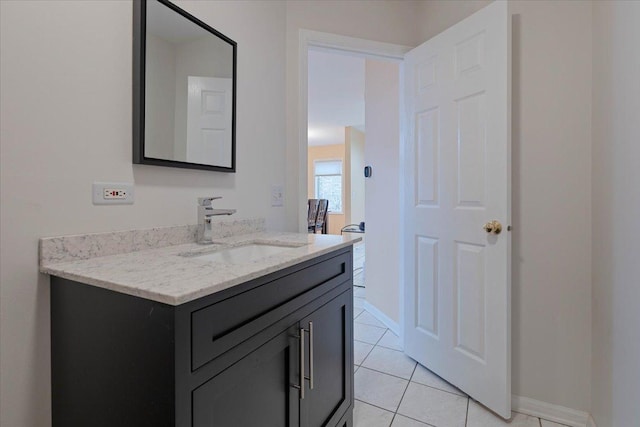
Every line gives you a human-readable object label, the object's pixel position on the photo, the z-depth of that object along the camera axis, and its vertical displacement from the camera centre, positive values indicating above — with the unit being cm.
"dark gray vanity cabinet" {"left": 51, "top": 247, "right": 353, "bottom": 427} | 65 -36
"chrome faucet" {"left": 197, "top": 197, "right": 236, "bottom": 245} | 130 -4
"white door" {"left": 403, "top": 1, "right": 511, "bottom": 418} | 151 +4
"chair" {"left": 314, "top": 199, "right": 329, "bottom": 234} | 738 -11
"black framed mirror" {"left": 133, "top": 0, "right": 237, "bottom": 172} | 112 +49
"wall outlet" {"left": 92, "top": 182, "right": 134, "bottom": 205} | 102 +5
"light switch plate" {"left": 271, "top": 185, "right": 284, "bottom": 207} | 180 +8
